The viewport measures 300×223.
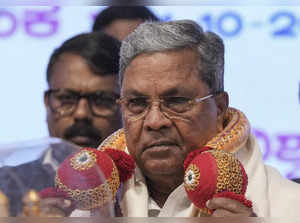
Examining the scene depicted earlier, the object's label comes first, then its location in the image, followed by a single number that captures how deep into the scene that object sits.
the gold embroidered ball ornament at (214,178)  3.69
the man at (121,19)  7.53
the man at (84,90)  6.06
